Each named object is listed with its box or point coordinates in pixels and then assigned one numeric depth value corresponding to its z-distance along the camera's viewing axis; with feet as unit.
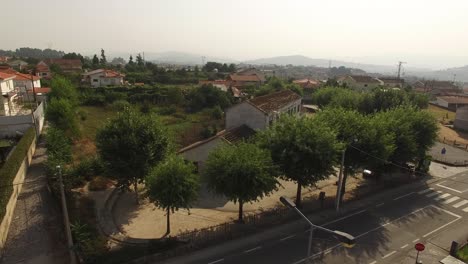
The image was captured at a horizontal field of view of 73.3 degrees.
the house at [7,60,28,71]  343.67
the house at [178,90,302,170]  97.71
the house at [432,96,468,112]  268.86
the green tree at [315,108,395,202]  82.48
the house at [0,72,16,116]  131.64
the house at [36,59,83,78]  370.57
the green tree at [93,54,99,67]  435.78
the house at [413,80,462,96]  398.33
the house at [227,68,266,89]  350.97
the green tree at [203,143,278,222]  67.00
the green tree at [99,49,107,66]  489.58
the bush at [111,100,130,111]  210.59
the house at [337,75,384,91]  360.07
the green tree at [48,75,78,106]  163.12
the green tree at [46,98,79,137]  119.85
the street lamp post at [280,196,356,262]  36.73
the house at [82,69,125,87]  282.97
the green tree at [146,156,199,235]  63.36
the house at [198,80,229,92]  292.77
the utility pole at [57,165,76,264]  50.33
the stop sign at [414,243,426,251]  58.44
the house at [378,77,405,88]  399.42
